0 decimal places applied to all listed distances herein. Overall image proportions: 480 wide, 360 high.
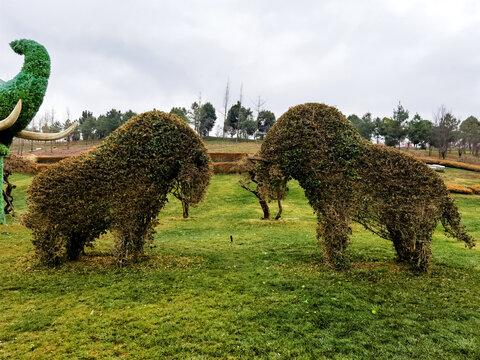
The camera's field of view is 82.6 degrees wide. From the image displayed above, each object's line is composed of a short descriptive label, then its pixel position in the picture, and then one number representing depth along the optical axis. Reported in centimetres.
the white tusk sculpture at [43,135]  1205
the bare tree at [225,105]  6238
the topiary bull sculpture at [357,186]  794
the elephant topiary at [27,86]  1134
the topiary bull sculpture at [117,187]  780
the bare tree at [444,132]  4308
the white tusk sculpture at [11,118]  1074
